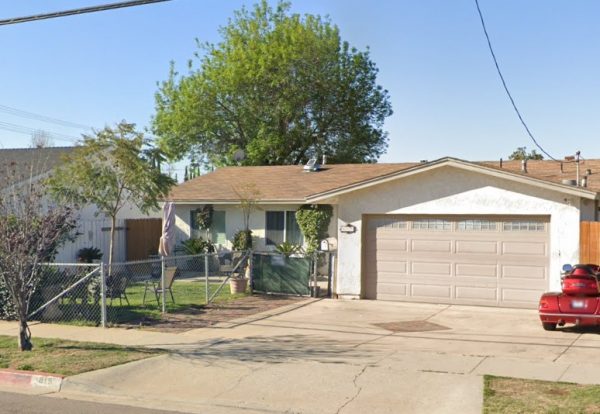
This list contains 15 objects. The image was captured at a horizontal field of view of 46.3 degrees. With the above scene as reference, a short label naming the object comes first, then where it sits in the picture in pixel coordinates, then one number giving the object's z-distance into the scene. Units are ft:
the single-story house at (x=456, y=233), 53.16
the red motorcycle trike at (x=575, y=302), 42.34
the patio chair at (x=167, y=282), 52.57
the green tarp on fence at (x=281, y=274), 61.67
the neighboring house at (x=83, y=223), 82.48
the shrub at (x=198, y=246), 84.79
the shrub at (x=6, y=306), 49.11
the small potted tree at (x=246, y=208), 80.12
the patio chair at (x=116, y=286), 49.84
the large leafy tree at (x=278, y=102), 138.51
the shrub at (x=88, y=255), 82.02
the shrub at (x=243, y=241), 82.53
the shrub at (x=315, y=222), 77.77
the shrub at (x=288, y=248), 78.02
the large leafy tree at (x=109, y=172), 62.18
